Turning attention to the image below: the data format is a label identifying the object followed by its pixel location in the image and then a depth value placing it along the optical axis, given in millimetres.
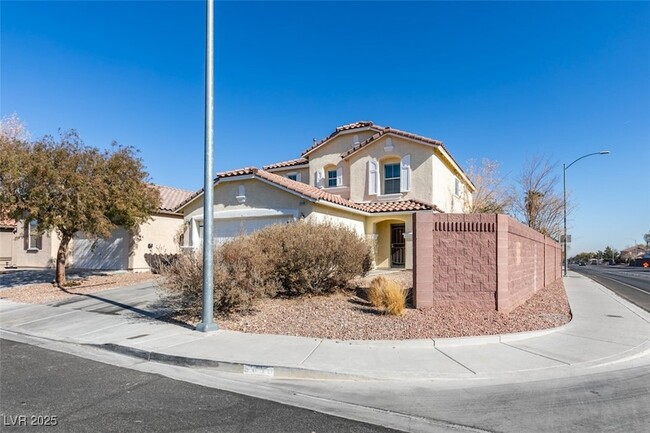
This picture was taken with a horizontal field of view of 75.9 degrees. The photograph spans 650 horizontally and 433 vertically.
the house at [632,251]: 106338
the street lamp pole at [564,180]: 28119
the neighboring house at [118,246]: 21219
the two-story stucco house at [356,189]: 17547
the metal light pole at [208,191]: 8445
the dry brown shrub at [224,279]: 9347
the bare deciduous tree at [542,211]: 31359
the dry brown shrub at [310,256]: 11180
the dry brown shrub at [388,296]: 9406
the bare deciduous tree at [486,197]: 29391
